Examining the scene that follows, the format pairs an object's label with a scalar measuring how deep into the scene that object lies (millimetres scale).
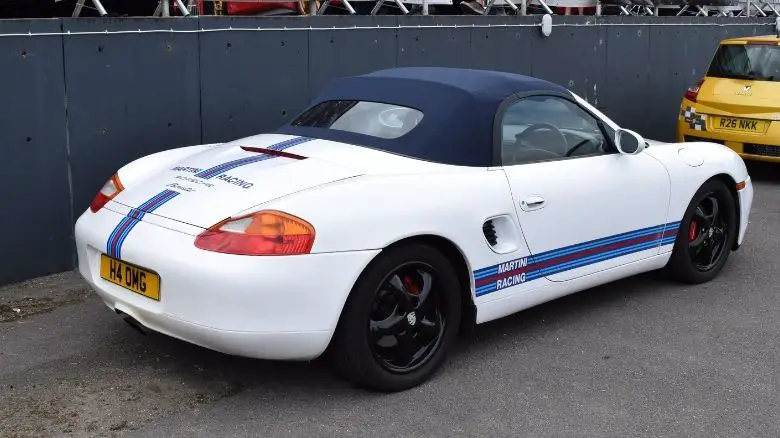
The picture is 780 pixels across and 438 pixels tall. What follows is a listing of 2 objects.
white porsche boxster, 3986
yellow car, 9898
